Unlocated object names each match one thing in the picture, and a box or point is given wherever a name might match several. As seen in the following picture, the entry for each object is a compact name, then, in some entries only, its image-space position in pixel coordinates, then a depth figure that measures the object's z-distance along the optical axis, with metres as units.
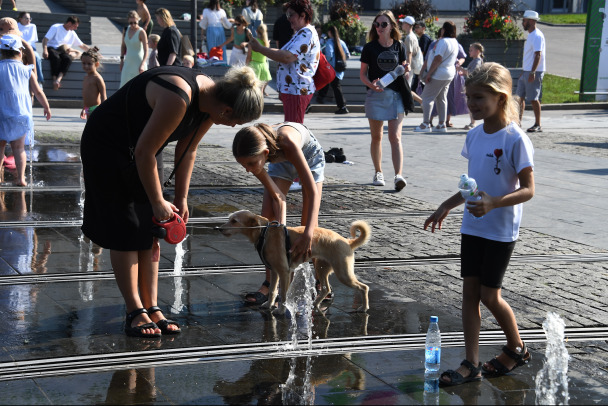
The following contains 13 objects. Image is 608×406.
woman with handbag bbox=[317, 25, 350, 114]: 20.80
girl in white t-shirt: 4.66
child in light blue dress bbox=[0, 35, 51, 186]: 10.28
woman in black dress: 4.93
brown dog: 5.78
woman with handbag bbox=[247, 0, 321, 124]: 9.62
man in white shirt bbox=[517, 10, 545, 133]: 17.23
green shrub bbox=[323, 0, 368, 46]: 25.66
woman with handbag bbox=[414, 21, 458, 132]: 16.31
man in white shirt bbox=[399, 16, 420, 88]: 17.81
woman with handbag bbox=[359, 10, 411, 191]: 10.90
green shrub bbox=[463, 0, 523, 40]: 25.67
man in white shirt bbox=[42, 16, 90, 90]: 20.97
